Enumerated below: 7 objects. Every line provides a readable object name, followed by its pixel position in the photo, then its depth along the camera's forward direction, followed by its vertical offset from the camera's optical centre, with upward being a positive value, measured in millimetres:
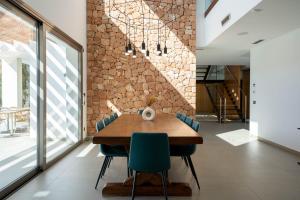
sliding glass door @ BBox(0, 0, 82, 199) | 3326 +65
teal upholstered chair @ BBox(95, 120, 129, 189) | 3631 -743
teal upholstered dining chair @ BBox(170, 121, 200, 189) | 3613 -728
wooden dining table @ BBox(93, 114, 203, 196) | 2857 -468
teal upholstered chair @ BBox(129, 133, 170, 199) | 2812 -596
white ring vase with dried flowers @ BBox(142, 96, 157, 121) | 4549 -288
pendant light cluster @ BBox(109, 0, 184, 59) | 7121 +2055
